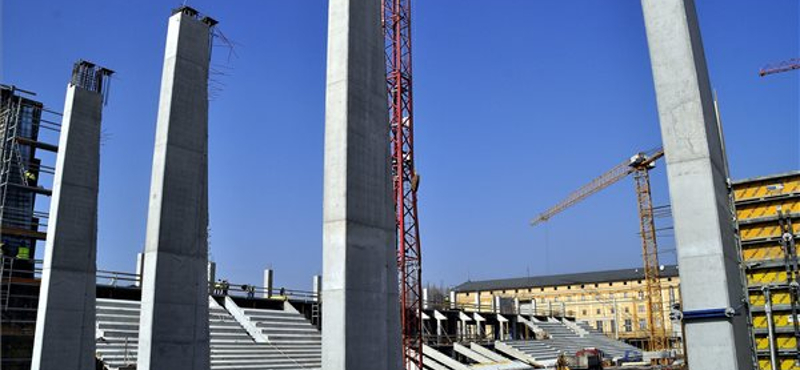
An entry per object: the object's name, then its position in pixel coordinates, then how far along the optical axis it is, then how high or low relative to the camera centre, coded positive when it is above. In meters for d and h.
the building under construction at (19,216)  21.62 +4.22
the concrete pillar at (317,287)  33.00 +2.22
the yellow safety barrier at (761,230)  8.11 +1.15
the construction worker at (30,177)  25.56 +5.74
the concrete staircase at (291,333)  26.73 +0.01
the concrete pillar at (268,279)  32.53 +2.52
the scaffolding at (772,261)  7.88 +0.77
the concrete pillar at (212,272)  27.89 +2.47
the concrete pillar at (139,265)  26.36 +2.65
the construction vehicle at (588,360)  33.62 -1.44
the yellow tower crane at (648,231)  55.97 +8.13
